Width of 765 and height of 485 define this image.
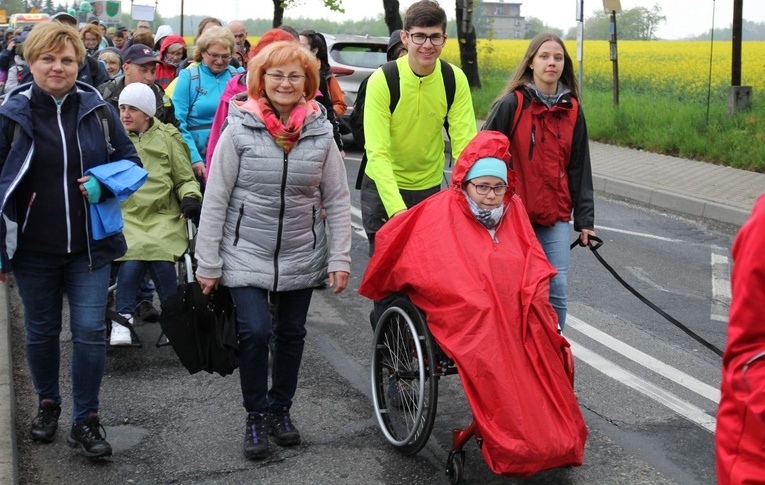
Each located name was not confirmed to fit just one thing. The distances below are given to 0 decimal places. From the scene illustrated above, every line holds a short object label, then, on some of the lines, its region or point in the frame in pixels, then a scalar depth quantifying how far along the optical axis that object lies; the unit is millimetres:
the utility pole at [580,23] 16984
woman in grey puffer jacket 4500
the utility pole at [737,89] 16578
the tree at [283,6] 30297
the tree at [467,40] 23359
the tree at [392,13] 25719
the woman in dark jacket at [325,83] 7933
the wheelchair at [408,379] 4375
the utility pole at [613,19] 18734
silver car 16406
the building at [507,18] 131625
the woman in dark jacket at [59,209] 4398
